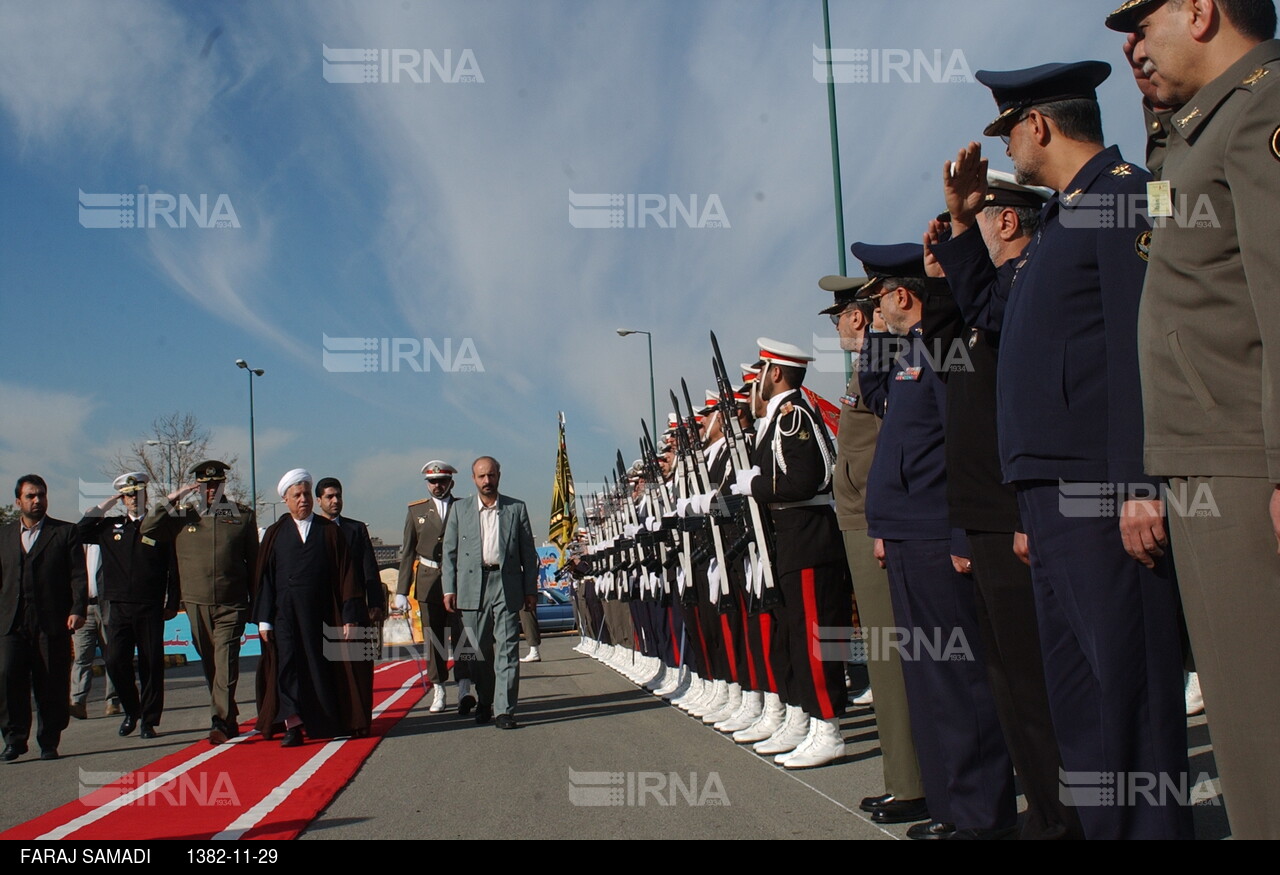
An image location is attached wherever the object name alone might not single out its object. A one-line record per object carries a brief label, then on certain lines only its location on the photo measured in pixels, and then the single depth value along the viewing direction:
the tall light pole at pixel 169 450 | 39.88
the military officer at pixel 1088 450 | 3.07
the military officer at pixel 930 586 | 4.41
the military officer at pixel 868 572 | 5.04
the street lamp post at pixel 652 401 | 31.97
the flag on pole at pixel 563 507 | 25.16
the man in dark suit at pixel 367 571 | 9.44
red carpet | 5.06
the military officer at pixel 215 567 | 9.04
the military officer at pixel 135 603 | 9.62
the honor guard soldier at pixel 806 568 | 6.33
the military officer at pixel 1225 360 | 2.37
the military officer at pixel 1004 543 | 3.82
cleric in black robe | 8.74
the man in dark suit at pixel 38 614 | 8.52
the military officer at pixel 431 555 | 11.35
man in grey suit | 9.53
